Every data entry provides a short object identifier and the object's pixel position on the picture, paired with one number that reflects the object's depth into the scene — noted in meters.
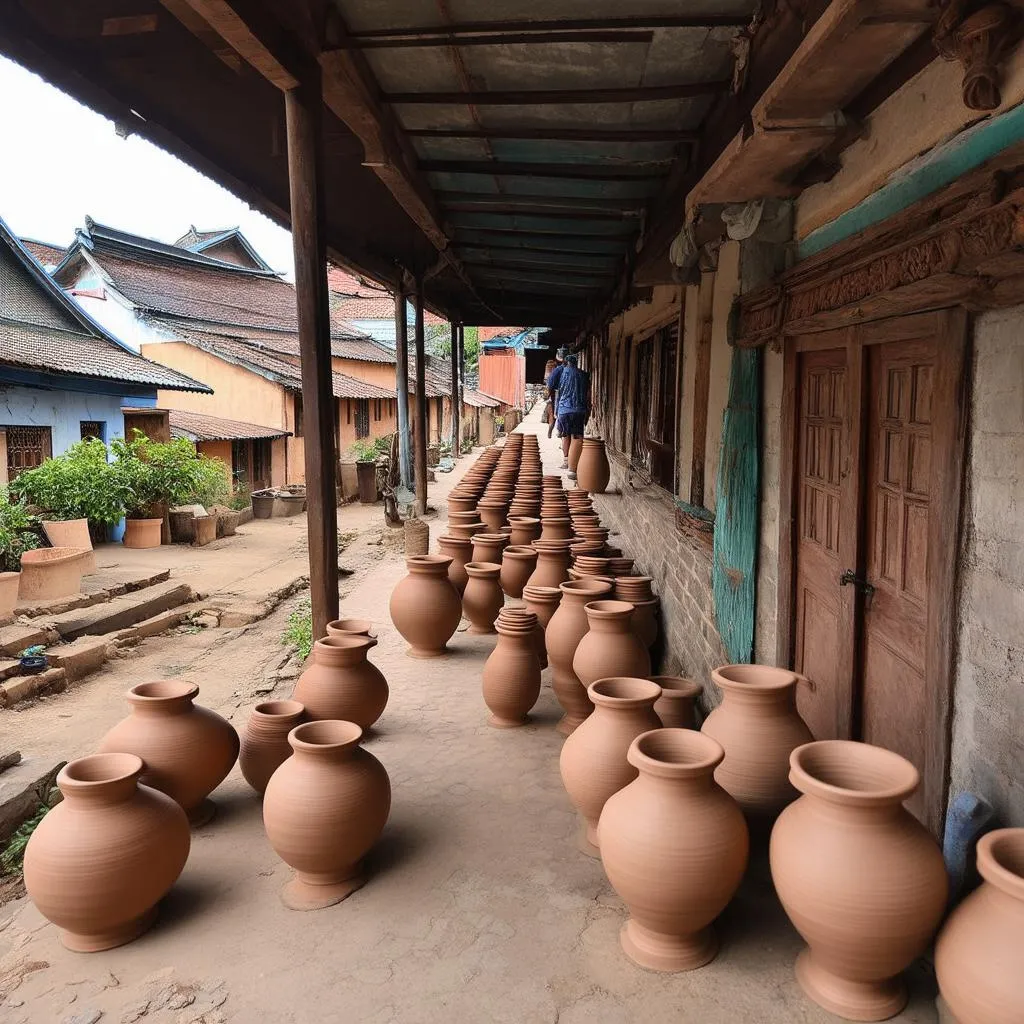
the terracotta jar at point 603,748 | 2.91
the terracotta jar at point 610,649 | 3.93
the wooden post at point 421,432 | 10.70
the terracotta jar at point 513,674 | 4.29
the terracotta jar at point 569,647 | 4.32
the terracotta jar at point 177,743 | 3.07
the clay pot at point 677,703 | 3.50
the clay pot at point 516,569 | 6.16
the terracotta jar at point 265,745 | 3.38
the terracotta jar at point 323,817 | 2.71
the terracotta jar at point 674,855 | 2.27
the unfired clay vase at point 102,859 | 2.41
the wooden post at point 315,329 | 3.89
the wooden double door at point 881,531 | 2.21
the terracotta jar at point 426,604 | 5.35
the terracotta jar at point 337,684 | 3.72
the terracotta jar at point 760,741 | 2.69
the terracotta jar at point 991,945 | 1.67
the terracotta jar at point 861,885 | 1.97
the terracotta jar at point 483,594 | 5.88
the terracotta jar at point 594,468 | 9.75
